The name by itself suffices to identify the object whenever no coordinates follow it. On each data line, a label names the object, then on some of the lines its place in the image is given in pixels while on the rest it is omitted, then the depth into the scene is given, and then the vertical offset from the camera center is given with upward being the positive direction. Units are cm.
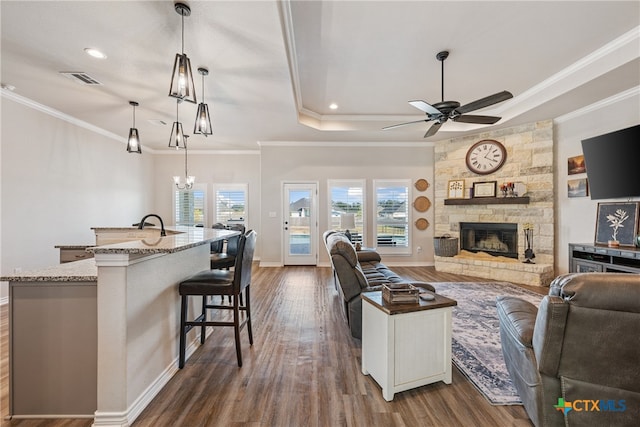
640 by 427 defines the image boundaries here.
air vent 316 +170
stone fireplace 482 +8
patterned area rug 196 -125
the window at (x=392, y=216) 631 -2
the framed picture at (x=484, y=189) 544 +54
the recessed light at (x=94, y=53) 269 +169
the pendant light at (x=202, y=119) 294 +107
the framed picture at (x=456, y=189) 581 +57
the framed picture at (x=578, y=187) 430 +45
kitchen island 160 -76
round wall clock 537 +121
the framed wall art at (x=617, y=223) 356 -12
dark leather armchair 120 -66
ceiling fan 283 +125
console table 325 -60
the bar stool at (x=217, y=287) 216 -58
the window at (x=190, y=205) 720 +28
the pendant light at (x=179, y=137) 371 +111
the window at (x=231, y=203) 718 +33
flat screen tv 350 +71
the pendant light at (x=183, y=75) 207 +111
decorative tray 190 -57
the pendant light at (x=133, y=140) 394 +112
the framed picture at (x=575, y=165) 435 +83
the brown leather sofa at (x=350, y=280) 246 -62
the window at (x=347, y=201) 630 +33
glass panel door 631 -19
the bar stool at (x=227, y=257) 348 -57
